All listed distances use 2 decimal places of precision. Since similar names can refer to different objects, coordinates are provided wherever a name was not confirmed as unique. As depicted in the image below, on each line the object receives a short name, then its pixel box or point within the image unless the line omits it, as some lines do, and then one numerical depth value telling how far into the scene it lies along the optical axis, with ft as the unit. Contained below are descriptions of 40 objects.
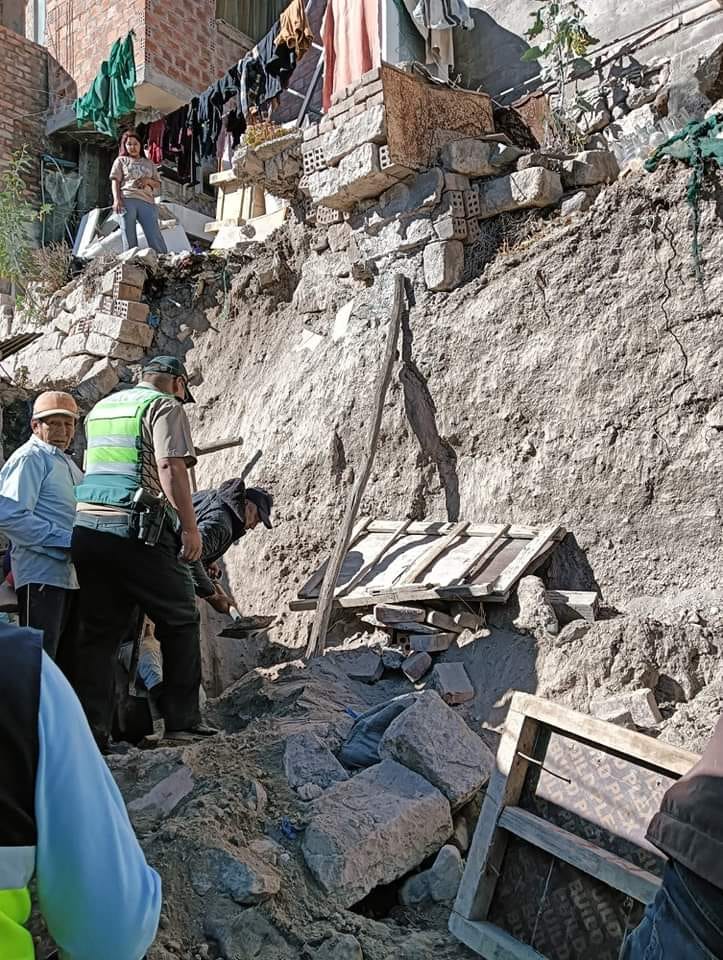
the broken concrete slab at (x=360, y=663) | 15.75
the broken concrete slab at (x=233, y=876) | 8.56
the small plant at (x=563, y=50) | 26.53
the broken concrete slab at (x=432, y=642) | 16.08
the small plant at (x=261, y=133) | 28.19
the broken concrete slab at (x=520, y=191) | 19.71
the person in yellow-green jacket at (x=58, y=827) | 3.53
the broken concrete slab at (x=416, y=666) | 15.65
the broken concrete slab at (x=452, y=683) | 14.92
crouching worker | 13.87
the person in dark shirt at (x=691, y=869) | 4.91
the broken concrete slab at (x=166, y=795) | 9.98
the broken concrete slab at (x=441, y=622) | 16.37
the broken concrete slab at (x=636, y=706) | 13.14
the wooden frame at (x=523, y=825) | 7.32
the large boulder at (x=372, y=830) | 9.23
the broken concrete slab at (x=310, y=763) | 10.97
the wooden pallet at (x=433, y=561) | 16.46
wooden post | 17.40
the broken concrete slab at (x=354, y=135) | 20.97
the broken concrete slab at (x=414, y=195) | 20.95
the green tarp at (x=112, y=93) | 43.16
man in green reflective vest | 12.32
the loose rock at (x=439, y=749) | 10.64
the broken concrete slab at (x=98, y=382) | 29.25
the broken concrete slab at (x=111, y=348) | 29.71
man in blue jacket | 13.10
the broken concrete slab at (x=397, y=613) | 16.60
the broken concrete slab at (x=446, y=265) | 20.72
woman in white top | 32.50
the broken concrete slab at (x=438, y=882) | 9.66
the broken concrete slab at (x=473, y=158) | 20.72
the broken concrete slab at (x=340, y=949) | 8.25
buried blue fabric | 11.59
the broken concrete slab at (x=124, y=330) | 29.76
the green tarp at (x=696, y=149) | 16.96
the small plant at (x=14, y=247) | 34.12
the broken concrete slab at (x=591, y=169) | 19.48
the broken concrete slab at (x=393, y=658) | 15.92
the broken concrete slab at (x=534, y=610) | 15.69
